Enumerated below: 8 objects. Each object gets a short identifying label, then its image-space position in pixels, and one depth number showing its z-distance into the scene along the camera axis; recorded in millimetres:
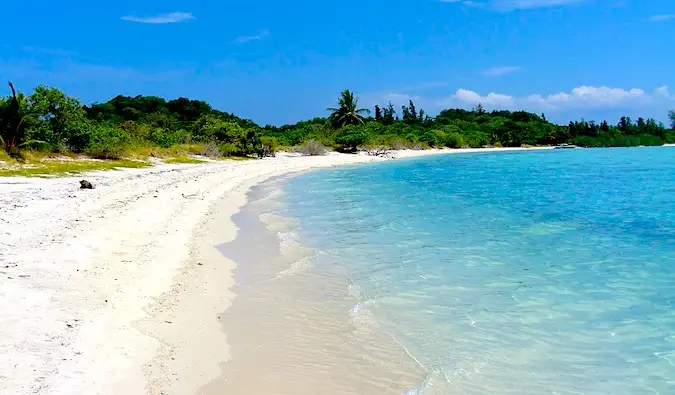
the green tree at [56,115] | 30780
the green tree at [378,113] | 114100
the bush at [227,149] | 47844
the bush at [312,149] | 60688
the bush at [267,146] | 52500
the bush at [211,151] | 46375
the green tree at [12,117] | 26033
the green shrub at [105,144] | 32812
